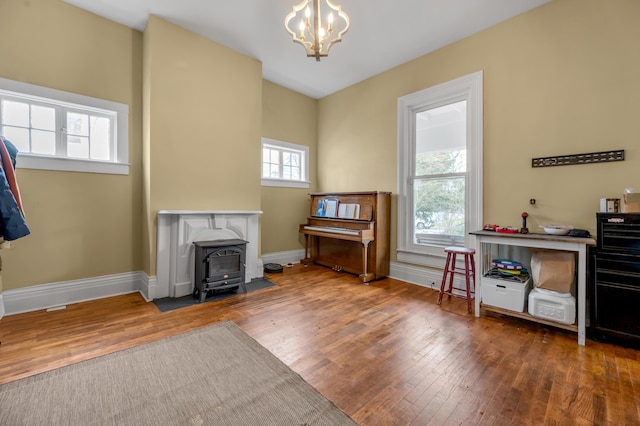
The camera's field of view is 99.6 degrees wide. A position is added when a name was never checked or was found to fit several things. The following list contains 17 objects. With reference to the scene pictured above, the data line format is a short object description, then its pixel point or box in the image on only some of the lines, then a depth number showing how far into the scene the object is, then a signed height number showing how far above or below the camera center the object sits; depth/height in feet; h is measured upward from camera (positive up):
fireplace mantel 10.18 -1.11
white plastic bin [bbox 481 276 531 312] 8.21 -2.54
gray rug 4.50 -3.44
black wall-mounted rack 7.84 +1.68
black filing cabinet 6.68 -1.71
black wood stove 10.02 -2.15
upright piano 12.76 -0.98
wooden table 7.10 -0.99
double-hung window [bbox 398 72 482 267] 10.75 +1.88
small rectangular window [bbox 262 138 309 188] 15.40 +2.83
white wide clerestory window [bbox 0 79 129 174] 8.73 +2.85
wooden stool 9.27 -2.05
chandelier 6.16 +4.45
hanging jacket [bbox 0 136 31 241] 5.56 -0.02
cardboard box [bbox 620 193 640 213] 6.85 +0.25
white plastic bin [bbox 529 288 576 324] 7.38 -2.62
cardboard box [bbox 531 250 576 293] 7.54 -1.65
